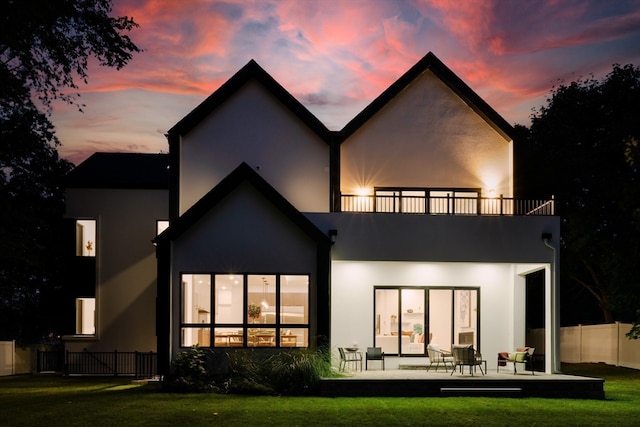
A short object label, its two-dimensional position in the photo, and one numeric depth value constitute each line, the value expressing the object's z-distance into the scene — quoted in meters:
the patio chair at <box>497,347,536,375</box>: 17.53
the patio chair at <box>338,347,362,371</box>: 17.82
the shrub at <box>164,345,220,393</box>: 17.03
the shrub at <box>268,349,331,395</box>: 16.33
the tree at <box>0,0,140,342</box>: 14.51
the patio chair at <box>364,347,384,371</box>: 18.80
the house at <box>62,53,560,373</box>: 18.31
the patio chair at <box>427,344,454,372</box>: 18.06
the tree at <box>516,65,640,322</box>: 29.59
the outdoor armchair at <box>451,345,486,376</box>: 17.28
